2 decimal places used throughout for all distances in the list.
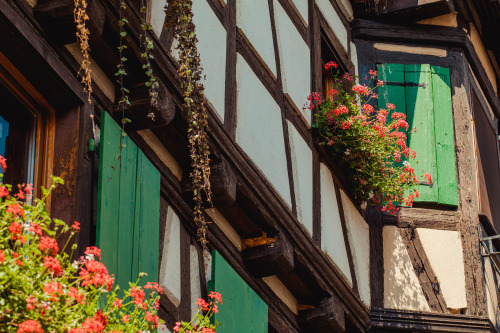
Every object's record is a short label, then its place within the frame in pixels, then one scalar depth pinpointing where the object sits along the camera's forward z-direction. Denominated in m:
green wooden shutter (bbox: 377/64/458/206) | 16.34
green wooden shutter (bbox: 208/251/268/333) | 11.08
